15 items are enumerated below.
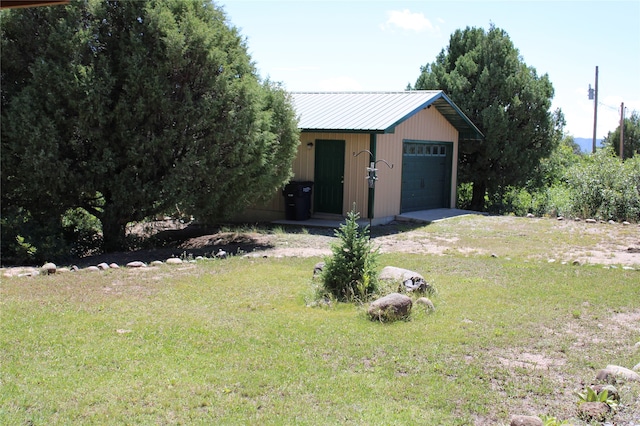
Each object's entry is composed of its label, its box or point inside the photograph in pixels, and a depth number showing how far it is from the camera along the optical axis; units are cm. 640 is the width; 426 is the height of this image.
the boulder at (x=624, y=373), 490
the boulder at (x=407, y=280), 739
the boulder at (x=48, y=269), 884
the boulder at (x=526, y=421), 407
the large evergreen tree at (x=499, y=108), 2077
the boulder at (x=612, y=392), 458
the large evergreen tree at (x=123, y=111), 1031
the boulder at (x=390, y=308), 640
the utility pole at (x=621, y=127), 3352
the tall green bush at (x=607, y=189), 1692
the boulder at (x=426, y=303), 679
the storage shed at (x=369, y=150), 1543
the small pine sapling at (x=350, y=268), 728
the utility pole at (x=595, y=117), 3375
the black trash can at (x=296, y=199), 1557
